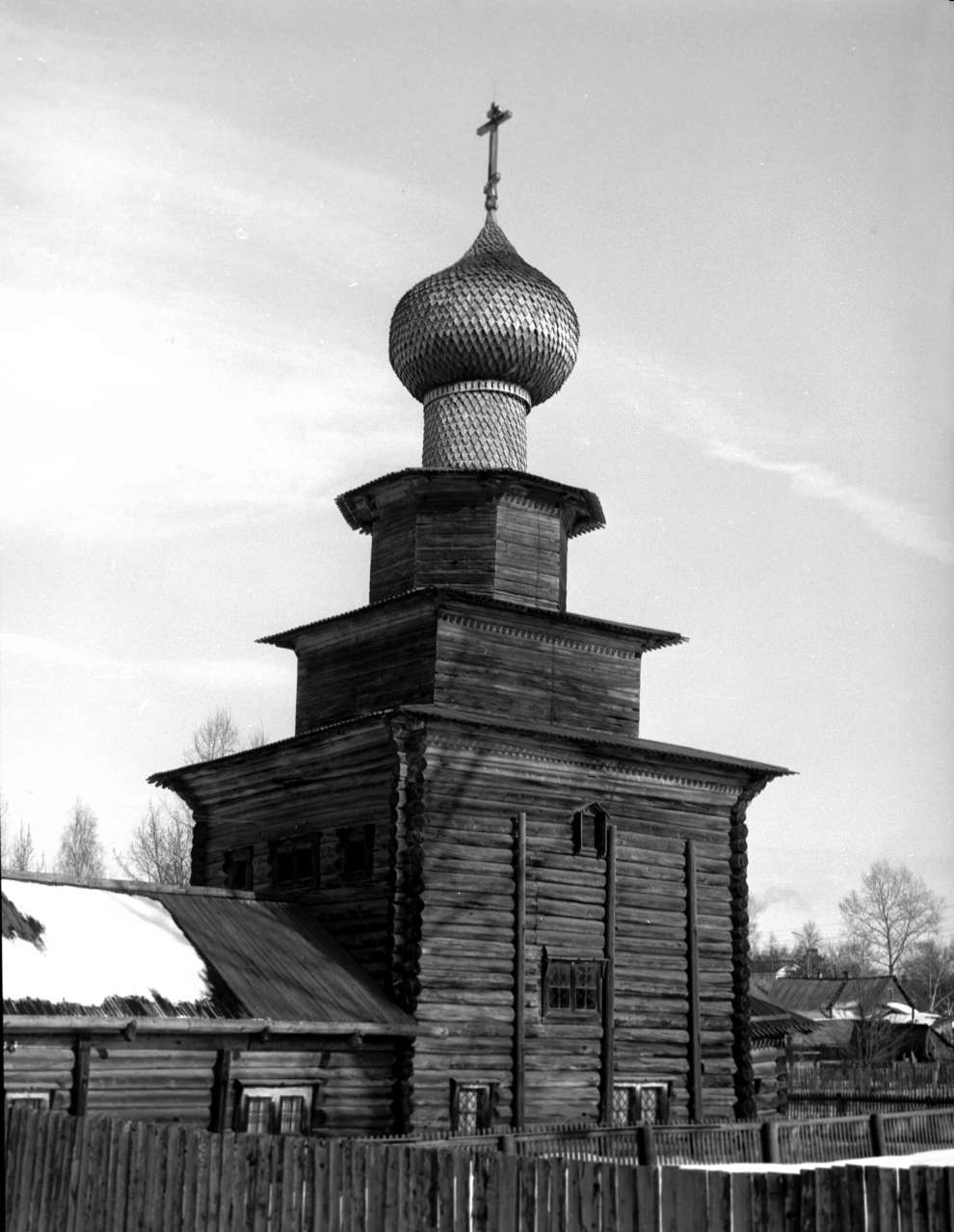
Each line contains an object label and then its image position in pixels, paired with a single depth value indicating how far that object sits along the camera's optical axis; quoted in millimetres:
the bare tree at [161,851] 48438
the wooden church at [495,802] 21625
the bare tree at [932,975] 87562
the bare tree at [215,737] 48631
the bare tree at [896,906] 97125
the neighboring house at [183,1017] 17859
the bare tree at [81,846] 55562
